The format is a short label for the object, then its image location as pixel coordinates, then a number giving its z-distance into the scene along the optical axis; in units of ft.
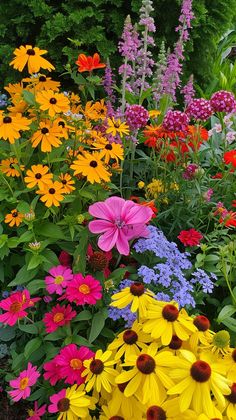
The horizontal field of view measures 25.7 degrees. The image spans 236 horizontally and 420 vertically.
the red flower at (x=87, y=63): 6.57
